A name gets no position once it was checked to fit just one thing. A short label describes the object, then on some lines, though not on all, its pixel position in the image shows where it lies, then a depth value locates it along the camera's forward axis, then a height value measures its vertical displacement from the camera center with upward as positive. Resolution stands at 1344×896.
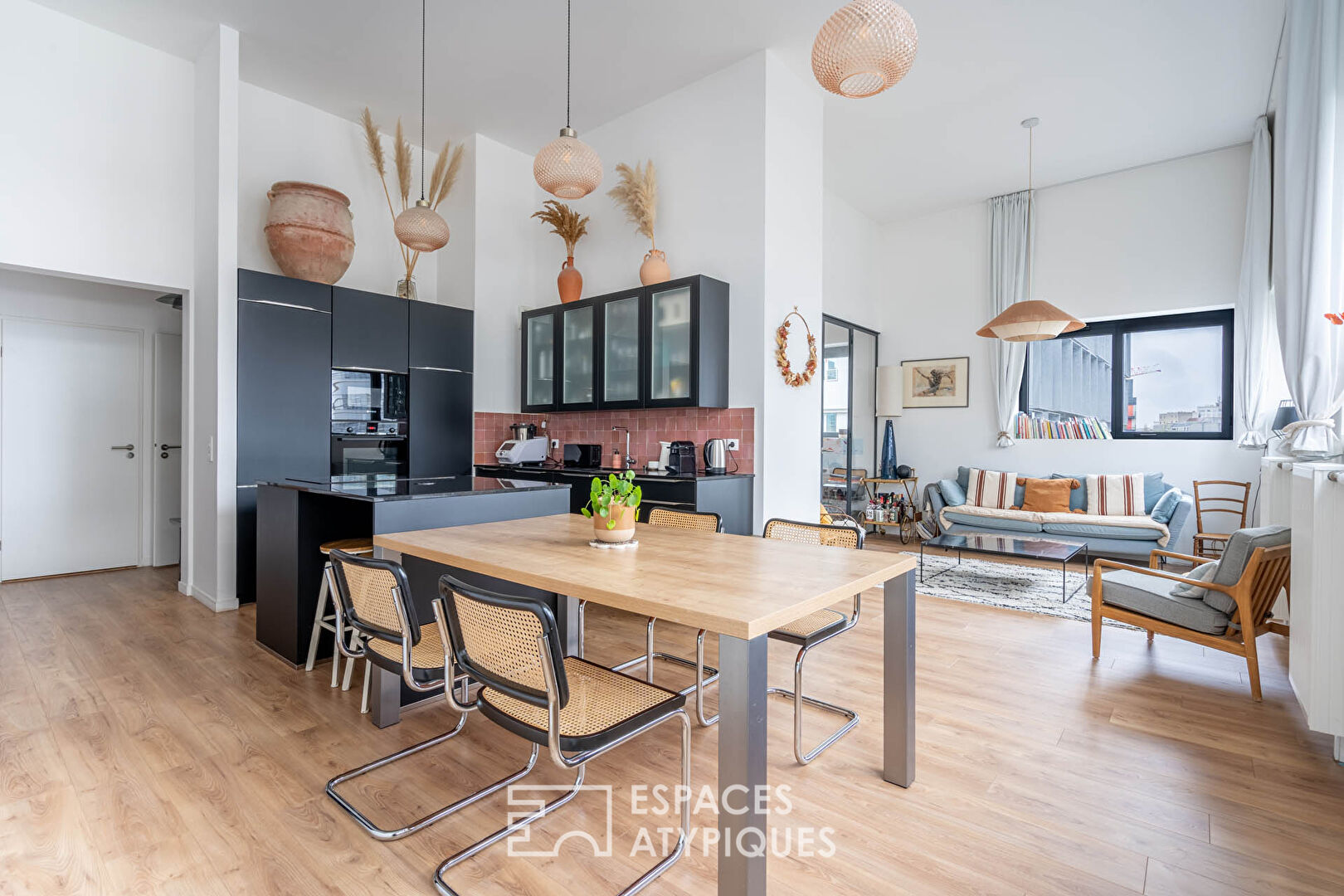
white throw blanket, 5.25 -0.67
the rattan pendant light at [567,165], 2.86 +1.25
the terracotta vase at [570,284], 5.25 +1.29
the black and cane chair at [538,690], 1.38 -0.62
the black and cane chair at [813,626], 2.21 -0.69
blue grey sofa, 5.28 -0.77
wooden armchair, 2.72 -0.71
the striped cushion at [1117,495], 5.72 -0.46
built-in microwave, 4.68 +0.29
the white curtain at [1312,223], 3.02 +1.13
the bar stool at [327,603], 2.92 -0.80
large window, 5.77 +0.67
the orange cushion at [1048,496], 5.97 -0.50
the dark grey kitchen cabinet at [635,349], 4.25 +0.67
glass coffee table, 4.34 -0.74
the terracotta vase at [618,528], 2.15 -0.31
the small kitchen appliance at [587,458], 5.23 -0.16
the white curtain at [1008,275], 6.48 +1.76
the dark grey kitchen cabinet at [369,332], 4.64 +0.80
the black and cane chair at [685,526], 2.88 -0.42
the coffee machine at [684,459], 4.31 -0.14
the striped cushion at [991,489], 6.33 -0.46
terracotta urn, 4.34 +1.43
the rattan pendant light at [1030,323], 4.70 +0.93
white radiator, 2.12 -0.53
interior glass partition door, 6.96 +0.26
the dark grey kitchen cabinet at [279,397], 4.18 +0.26
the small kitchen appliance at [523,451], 5.18 -0.12
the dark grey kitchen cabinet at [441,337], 5.13 +0.84
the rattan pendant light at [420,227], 3.63 +1.22
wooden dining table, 1.33 -0.38
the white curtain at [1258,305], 4.97 +1.14
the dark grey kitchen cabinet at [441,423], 5.13 +0.11
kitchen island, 2.74 -0.39
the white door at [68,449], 4.77 -0.14
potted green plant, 2.15 -0.24
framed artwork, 6.96 +0.69
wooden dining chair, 5.36 -0.54
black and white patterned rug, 4.27 -1.09
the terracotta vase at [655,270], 4.59 +1.24
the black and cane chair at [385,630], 1.74 -0.58
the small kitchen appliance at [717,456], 4.34 -0.11
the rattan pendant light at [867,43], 1.98 +1.28
